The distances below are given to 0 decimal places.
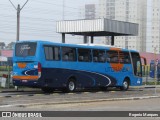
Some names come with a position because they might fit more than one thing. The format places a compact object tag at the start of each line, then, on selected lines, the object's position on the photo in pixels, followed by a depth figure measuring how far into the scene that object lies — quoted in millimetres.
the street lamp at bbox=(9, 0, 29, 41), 34188
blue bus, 27078
